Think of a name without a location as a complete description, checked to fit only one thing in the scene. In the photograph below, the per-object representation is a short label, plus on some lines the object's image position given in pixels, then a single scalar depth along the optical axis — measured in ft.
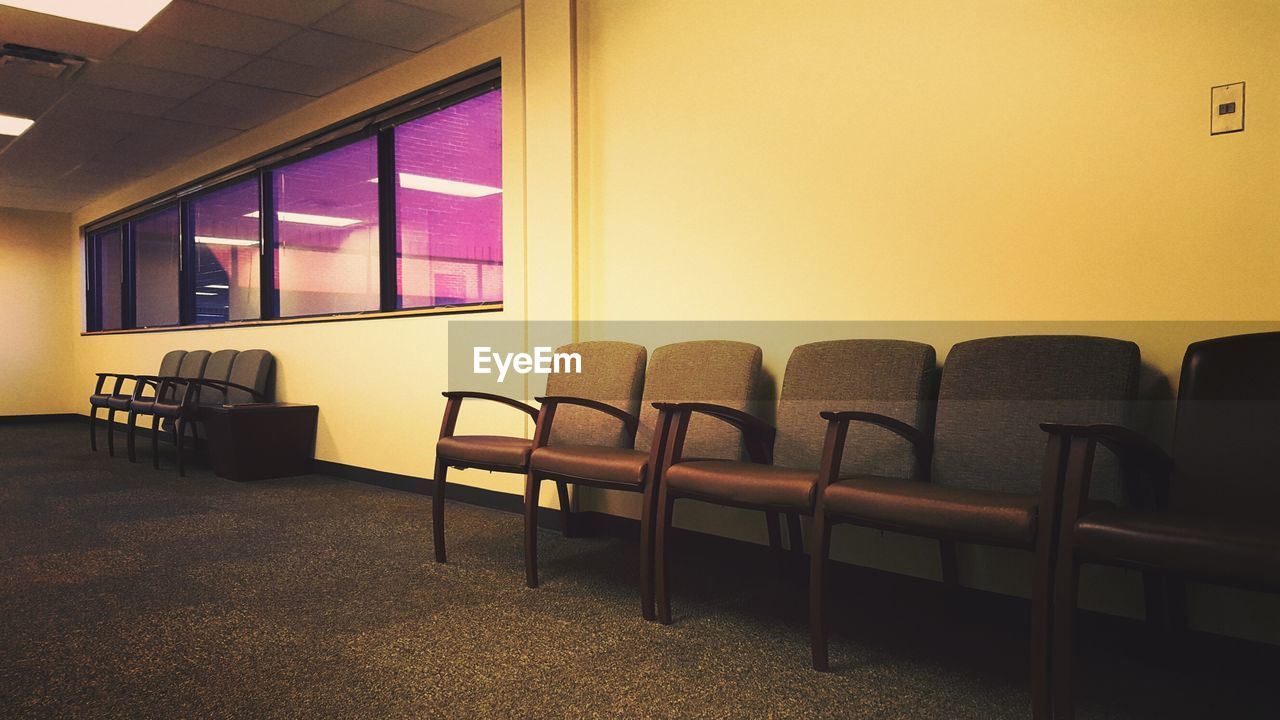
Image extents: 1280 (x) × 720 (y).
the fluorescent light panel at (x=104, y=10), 13.62
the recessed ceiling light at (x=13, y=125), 20.38
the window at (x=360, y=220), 15.51
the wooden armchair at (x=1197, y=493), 4.92
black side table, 17.56
